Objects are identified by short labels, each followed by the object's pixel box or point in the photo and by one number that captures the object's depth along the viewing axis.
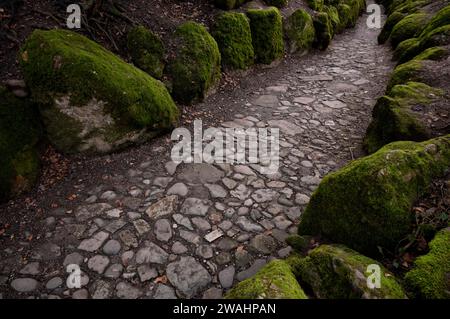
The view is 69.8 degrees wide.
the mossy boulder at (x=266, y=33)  8.23
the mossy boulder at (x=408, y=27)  9.65
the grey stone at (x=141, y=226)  3.76
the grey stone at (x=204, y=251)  3.51
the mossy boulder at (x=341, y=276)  2.40
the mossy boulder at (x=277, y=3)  9.29
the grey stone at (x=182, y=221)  3.86
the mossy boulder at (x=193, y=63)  6.29
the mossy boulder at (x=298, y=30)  9.44
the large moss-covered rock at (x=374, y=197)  2.94
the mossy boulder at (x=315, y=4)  10.72
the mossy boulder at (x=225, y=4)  7.72
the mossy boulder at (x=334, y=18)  11.94
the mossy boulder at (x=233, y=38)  7.47
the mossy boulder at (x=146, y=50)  6.04
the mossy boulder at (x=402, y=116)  4.48
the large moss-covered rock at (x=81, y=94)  4.46
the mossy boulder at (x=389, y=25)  11.42
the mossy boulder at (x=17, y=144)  4.07
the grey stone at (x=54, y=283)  3.16
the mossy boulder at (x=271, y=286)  2.38
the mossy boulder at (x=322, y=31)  10.29
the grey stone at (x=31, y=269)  3.29
